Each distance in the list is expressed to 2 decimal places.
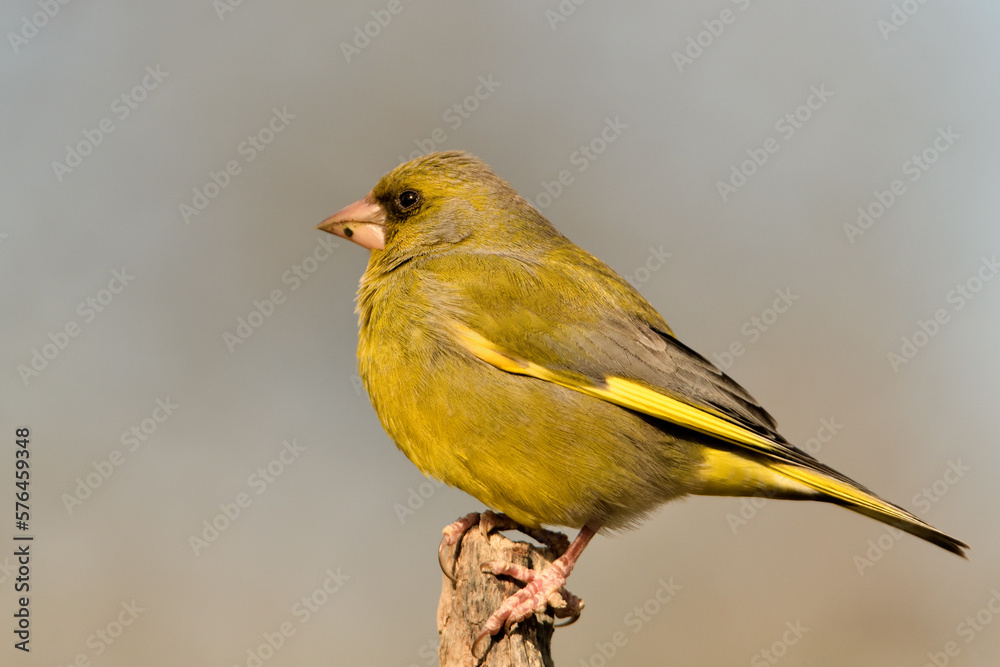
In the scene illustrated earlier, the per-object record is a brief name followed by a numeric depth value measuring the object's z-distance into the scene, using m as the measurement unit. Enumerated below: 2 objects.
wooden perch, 6.19
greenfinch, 6.84
